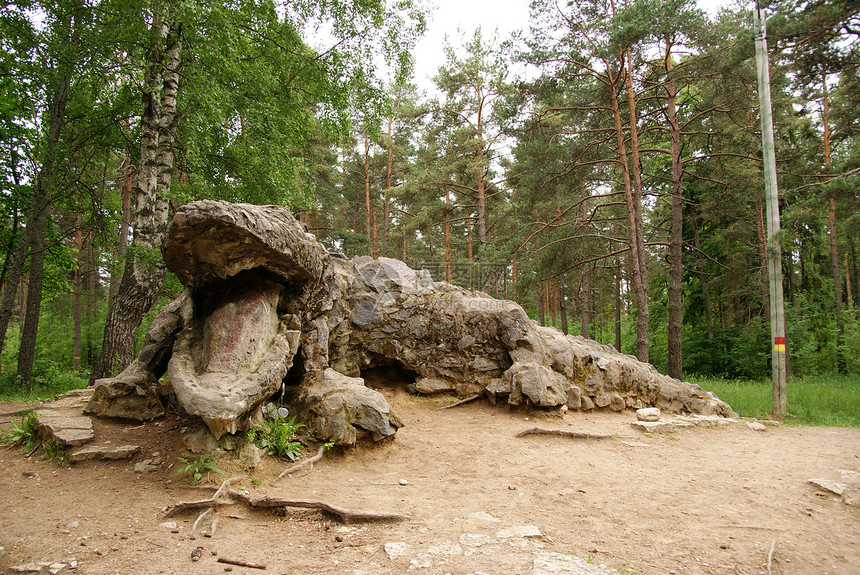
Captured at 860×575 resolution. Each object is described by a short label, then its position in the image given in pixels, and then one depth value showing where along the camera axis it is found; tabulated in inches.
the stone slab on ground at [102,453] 159.2
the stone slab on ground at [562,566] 102.0
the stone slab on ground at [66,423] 165.3
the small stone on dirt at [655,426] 271.9
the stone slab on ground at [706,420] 294.7
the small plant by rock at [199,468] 149.7
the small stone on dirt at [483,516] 136.2
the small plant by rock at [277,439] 176.7
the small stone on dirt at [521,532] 123.0
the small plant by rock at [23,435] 173.9
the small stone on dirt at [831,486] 160.9
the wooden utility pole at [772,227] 336.8
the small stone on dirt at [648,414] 301.2
